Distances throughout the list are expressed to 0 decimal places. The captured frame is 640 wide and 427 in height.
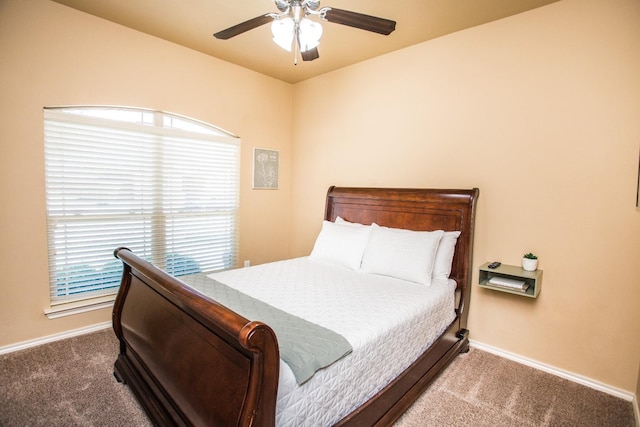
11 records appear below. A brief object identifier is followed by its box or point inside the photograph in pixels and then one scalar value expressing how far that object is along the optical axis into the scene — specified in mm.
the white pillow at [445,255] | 2664
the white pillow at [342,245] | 2941
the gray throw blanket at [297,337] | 1349
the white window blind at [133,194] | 2688
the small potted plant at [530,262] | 2434
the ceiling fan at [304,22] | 1778
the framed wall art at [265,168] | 3975
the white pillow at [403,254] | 2547
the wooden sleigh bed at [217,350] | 1123
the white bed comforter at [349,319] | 1378
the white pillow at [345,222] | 3293
